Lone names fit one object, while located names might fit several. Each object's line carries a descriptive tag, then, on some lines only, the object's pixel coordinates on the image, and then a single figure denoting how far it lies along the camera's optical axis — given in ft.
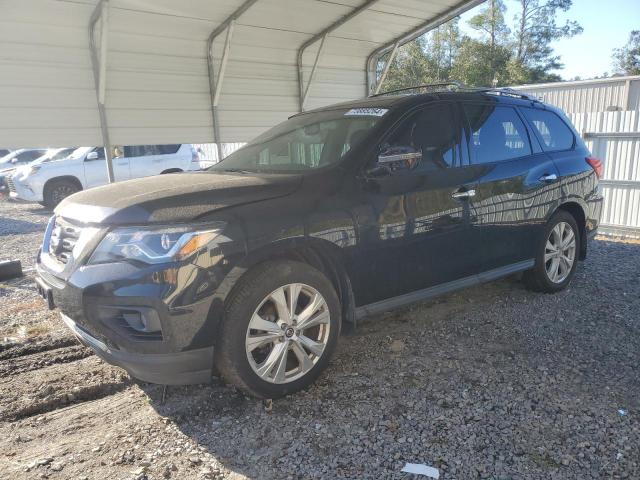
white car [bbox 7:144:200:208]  40.09
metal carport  19.16
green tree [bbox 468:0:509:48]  141.90
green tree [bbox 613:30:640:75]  162.30
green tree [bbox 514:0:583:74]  140.15
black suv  8.36
